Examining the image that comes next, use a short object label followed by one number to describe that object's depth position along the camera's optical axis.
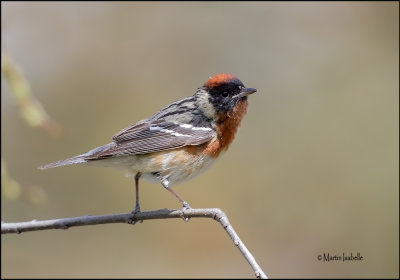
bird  9.56
